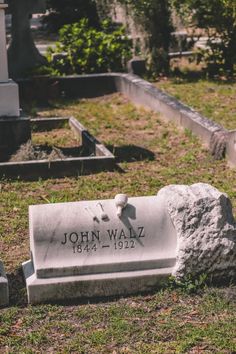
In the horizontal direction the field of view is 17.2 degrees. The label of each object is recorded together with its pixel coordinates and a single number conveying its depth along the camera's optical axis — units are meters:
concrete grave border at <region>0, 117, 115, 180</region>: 9.13
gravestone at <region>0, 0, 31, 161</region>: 9.88
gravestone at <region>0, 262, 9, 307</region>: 5.71
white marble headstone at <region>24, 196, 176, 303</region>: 5.83
